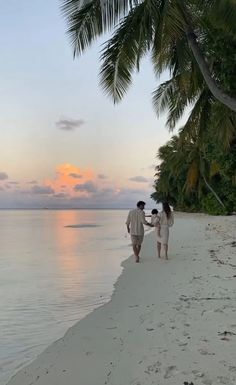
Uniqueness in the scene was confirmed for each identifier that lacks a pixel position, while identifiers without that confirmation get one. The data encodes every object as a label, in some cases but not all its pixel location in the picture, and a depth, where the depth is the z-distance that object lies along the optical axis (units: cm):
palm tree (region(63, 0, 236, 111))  754
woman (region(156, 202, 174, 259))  1282
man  1260
